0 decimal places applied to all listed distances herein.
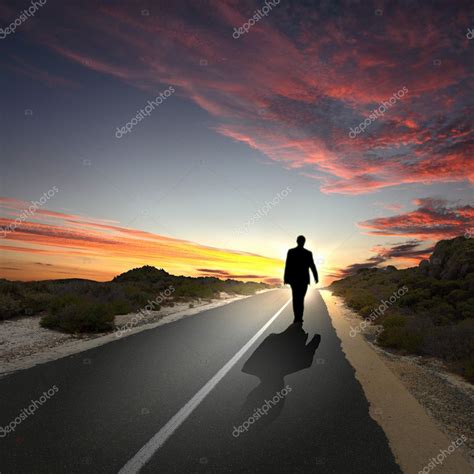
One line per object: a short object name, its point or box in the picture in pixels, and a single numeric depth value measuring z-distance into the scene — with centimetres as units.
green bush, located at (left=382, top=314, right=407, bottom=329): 1199
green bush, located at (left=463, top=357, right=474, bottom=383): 732
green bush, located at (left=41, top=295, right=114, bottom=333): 1095
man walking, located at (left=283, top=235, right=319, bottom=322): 1215
